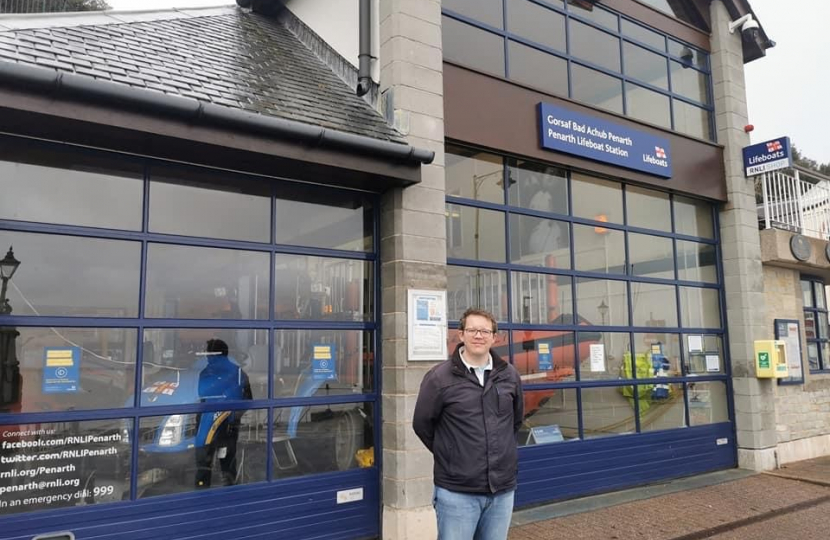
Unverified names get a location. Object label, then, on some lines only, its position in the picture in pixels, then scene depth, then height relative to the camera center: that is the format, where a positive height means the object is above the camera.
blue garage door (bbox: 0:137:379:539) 4.30 -0.05
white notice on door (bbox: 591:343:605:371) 7.43 -0.21
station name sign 7.08 +2.46
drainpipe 6.02 +2.84
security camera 9.39 +4.77
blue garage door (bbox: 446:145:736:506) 6.68 +0.35
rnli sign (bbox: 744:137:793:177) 8.52 +2.56
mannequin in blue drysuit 4.88 -0.57
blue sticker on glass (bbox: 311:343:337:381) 5.50 -0.17
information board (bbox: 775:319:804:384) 9.31 -0.12
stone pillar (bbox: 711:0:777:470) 8.55 +1.02
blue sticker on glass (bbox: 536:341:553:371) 6.95 -0.16
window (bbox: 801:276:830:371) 10.12 +0.20
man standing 3.19 -0.49
